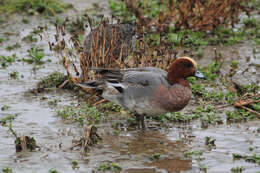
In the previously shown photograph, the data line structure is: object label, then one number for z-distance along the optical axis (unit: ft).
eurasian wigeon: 37.78
